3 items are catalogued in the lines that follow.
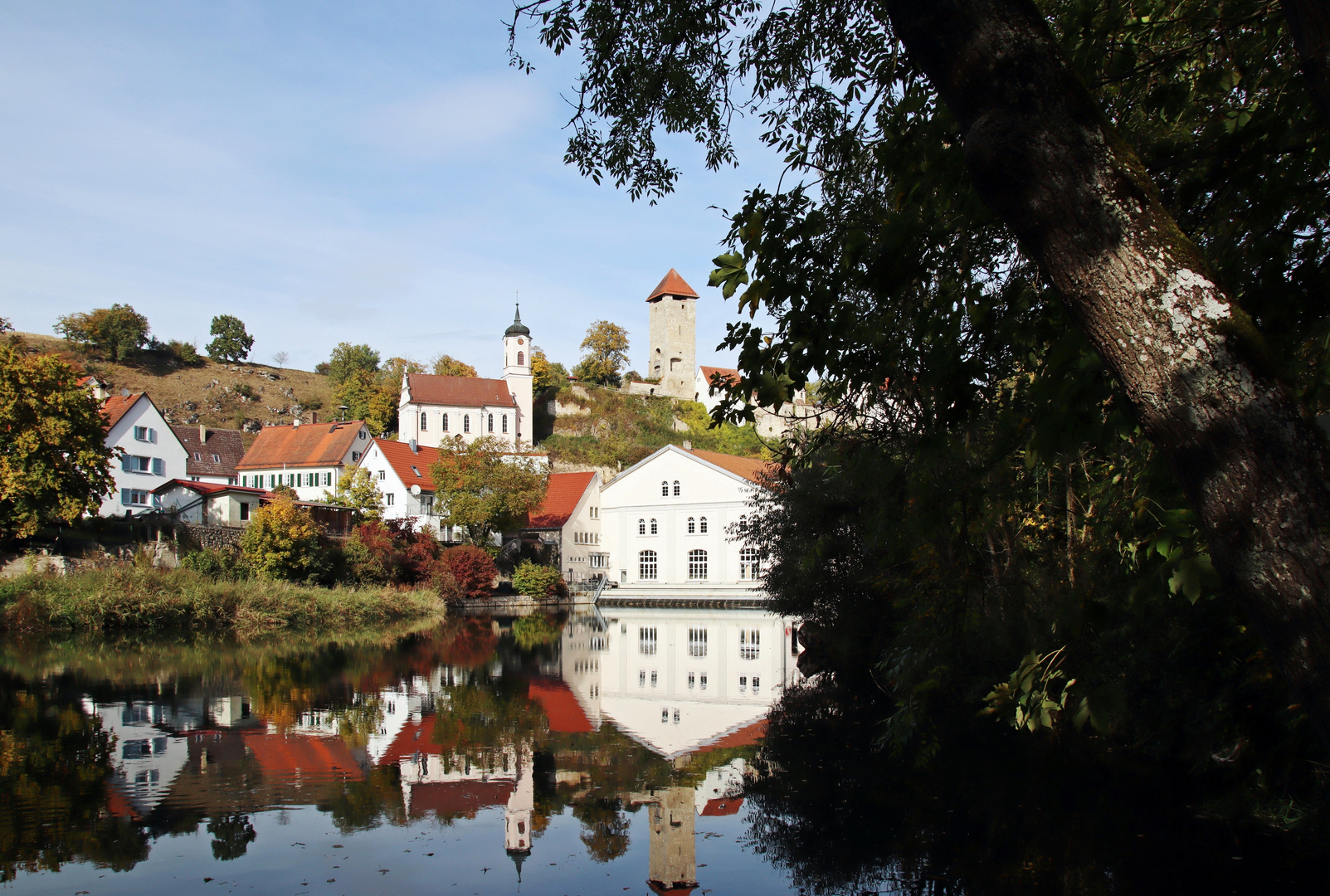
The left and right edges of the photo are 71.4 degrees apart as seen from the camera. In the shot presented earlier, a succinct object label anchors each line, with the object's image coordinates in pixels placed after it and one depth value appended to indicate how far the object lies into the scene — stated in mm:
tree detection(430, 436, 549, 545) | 45969
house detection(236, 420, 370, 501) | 61781
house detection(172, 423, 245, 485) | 64062
